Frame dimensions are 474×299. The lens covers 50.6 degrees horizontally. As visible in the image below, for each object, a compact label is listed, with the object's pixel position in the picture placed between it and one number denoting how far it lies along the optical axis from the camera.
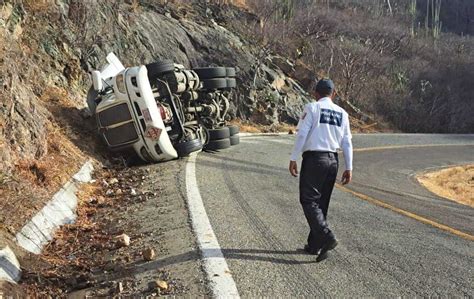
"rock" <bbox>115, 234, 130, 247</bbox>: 4.77
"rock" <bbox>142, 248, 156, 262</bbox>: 4.28
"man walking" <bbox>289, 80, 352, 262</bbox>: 4.57
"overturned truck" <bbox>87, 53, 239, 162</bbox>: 9.15
